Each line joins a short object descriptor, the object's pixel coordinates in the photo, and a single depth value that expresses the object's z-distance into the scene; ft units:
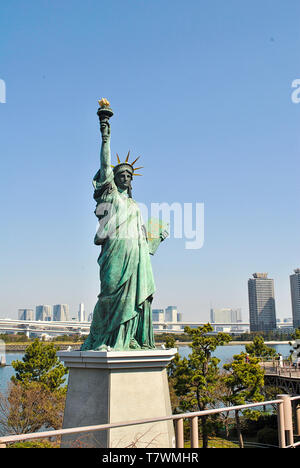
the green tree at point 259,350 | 100.73
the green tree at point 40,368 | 71.26
